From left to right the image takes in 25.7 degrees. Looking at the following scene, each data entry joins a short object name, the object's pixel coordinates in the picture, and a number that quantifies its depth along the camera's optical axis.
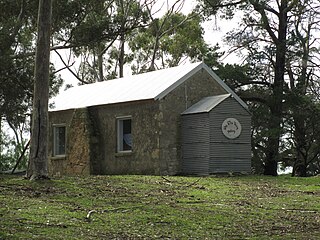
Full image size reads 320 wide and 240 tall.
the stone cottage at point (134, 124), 25.27
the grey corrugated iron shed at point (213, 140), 24.94
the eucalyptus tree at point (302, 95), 30.28
